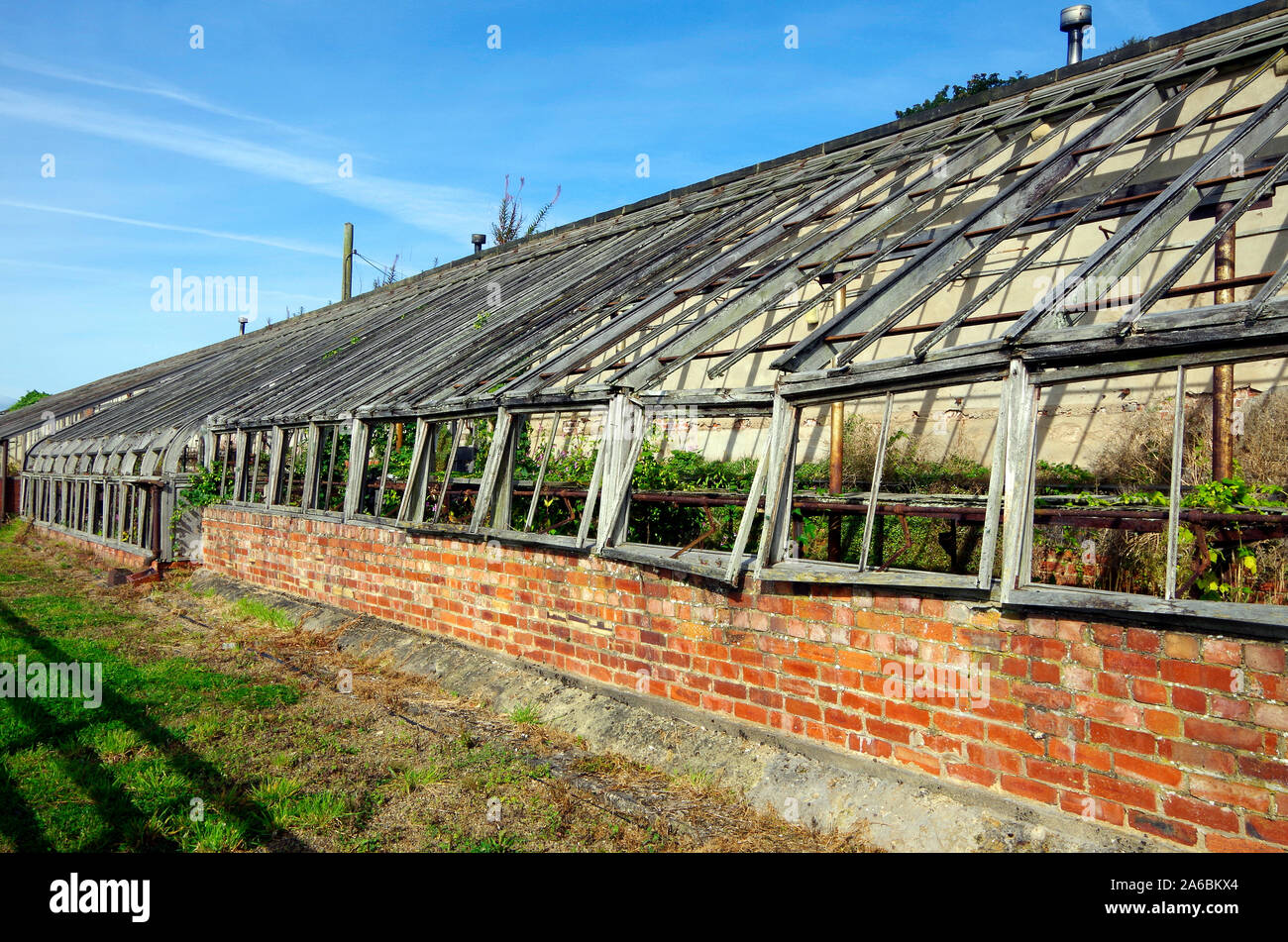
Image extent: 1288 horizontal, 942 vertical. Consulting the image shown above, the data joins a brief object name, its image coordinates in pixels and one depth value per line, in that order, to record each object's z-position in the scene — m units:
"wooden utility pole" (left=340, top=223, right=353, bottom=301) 24.41
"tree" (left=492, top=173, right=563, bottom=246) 31.86
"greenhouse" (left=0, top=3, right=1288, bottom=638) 4.12
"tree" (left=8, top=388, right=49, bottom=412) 37.42
